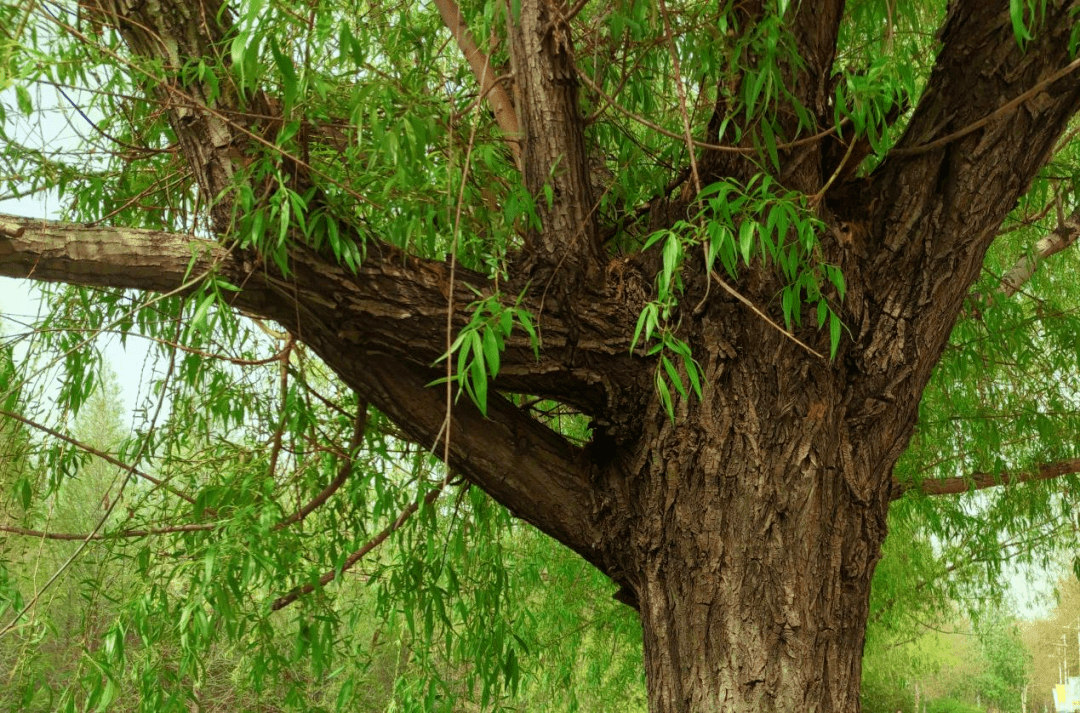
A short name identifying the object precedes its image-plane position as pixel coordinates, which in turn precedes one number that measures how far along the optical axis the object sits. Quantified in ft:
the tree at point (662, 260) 4.70
